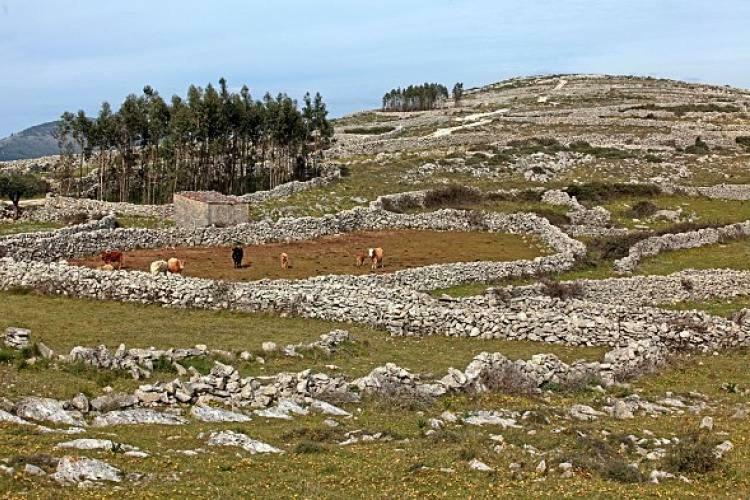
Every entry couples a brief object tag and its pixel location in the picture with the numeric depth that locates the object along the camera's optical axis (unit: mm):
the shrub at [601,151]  100375
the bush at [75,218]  61594
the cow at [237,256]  45094
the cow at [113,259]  42469
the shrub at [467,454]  16406
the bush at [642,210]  67688
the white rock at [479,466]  15630
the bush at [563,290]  39375
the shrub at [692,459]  16047
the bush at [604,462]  15531
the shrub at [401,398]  21234
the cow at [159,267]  40344
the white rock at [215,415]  18734
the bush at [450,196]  72562
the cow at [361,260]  47406
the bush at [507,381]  23578
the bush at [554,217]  64625
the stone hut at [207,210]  57750
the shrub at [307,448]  16547
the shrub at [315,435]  17688
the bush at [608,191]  75750
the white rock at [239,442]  16438
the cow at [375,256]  47094
